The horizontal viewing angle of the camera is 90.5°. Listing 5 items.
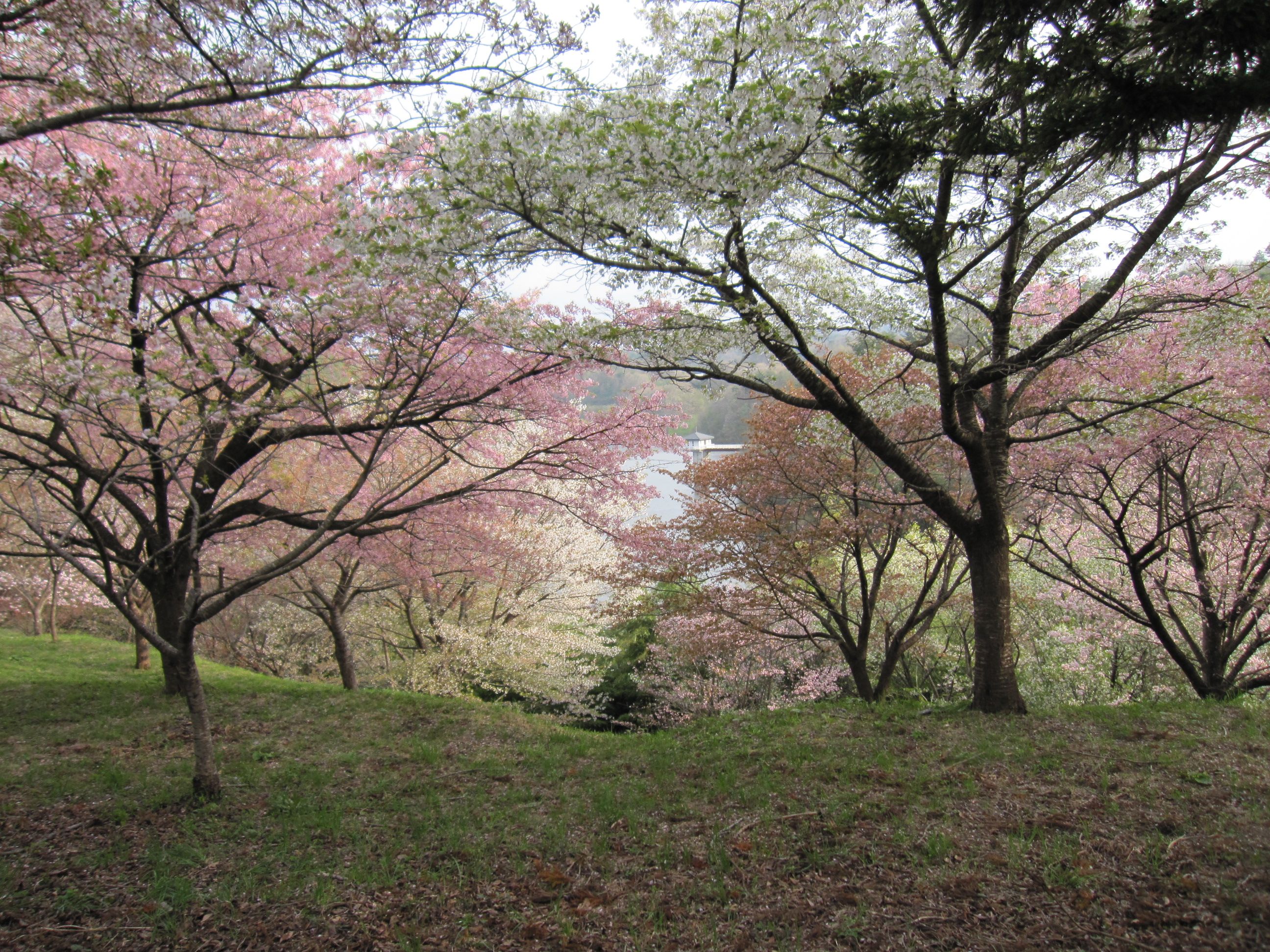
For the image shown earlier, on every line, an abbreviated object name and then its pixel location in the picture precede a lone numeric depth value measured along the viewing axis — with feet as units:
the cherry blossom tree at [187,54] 10.35
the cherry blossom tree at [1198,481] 20.58
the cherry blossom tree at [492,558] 23.89
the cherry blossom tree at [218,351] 13.44
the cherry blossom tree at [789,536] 25.48
